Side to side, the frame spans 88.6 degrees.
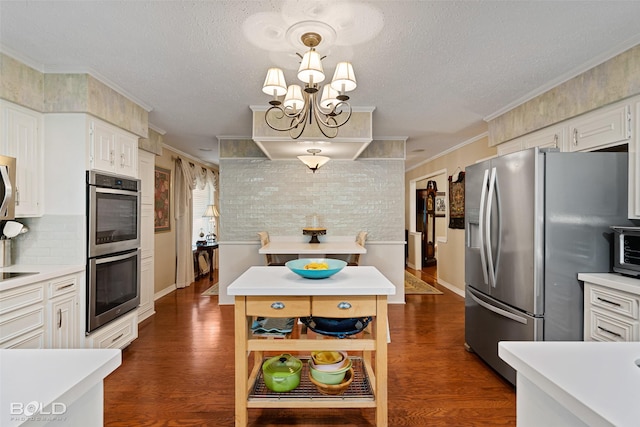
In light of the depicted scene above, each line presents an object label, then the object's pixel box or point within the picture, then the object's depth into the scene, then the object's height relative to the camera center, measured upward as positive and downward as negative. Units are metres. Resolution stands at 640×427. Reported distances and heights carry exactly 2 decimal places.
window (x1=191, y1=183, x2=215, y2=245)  6.89 +0.03
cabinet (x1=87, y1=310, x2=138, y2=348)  2.74 -1.09
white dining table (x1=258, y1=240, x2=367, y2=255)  3.77 -0.43
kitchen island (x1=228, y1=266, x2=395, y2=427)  1.78 -0.56
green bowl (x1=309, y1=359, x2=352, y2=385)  1.89 -0.94
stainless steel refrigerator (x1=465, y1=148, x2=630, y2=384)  2.29 -0.09
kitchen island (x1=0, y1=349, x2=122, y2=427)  0.61 -0.37
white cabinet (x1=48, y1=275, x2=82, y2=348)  2.32 -0.74
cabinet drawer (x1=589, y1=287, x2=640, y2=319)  1.92 -0.54
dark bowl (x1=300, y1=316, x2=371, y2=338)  1.86 -0.65
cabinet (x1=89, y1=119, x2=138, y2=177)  2.71 +0.57
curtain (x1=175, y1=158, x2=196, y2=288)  5.84 -0.22
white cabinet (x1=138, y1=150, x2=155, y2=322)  4.12 -0.29
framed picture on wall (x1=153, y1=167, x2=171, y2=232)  5.13 +0.20
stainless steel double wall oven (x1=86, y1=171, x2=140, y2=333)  2.64 -0.31
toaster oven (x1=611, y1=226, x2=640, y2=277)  2.09 -0.24
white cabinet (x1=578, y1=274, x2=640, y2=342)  1.92 -0.59
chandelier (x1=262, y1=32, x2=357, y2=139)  1.92 +0.81
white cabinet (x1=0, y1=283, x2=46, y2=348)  1.98 -0.67
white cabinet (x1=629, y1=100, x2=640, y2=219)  2.21 +0.32
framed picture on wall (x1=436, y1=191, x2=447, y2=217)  7.72 +0.23
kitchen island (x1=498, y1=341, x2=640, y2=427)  0.65 -0.38
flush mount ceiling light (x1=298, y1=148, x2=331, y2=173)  4.12 +0.68
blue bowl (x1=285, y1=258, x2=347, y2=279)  1.95 -0.34
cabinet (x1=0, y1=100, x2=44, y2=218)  2.33 +0.46
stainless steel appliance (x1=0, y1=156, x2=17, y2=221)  2.16 +0.16
